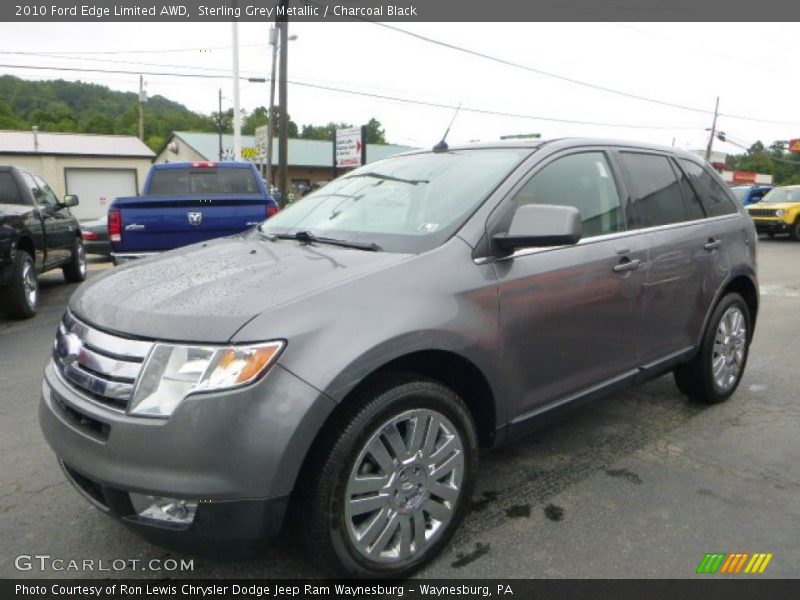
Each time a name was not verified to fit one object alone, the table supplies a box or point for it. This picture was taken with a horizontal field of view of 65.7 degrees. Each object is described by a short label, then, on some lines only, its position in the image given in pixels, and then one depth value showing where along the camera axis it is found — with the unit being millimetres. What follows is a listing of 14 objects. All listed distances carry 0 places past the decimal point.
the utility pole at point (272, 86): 19672
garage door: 33091
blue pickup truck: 6980
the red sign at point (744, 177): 69125
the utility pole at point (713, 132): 49094
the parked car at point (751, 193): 24469
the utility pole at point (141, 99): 48656
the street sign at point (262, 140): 25492
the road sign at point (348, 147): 21719
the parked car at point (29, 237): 6812
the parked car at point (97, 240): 12945
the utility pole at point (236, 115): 20453
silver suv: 1970
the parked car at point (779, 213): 19391
